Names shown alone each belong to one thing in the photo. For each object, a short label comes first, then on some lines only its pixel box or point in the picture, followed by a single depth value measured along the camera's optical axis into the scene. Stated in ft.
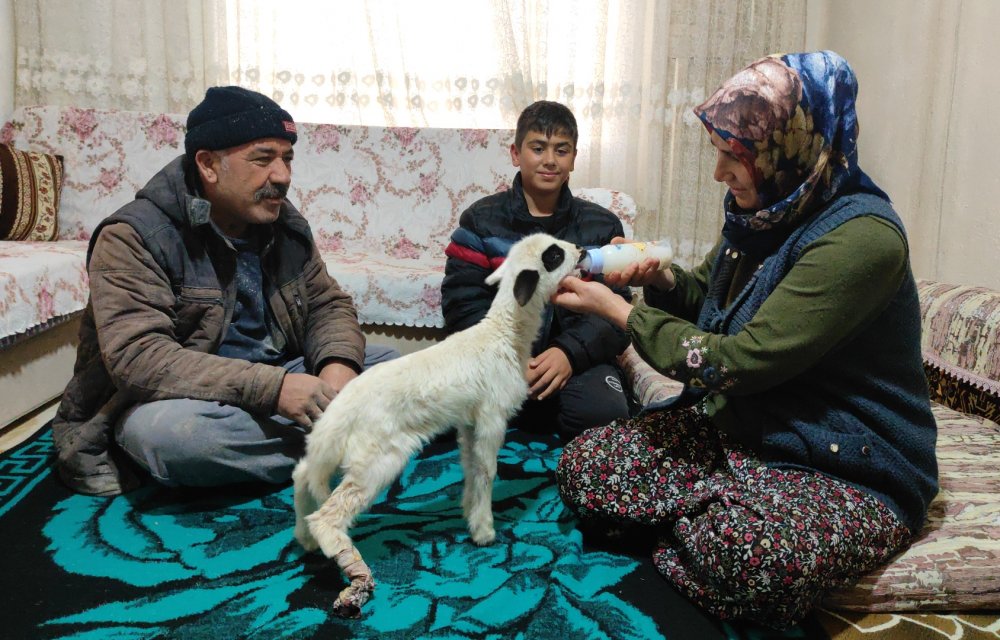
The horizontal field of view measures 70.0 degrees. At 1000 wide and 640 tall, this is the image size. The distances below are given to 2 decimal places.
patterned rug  5.42
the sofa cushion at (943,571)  5.47
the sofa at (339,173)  12.76
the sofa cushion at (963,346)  7.79
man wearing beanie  6.84
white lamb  5.52
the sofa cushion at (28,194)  11.91
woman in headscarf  5.03
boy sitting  9.15
